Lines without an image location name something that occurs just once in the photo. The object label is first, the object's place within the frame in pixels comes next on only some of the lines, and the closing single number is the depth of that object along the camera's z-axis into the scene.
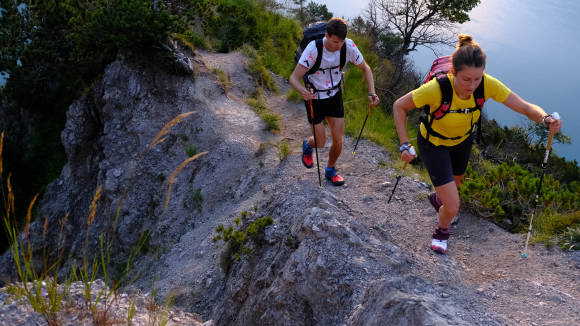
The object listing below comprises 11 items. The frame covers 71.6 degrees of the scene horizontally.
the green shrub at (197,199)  8.70
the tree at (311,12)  21.51
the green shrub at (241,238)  5.57
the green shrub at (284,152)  8.26
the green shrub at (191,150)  9.96
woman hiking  3.83
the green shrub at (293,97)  12.48
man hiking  5.40
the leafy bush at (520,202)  5.42
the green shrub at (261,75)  13.70
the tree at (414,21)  18.58
